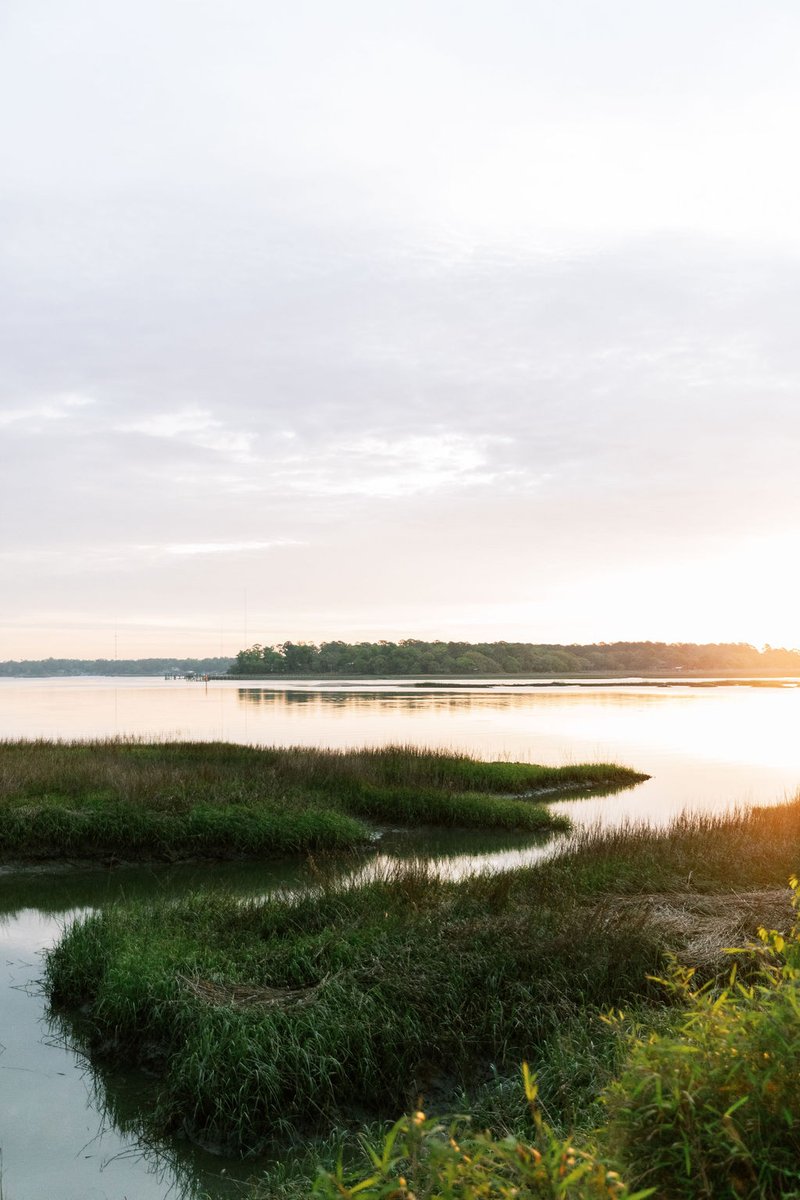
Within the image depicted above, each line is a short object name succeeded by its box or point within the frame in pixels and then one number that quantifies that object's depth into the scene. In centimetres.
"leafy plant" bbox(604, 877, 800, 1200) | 300
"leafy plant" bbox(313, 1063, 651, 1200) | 254
